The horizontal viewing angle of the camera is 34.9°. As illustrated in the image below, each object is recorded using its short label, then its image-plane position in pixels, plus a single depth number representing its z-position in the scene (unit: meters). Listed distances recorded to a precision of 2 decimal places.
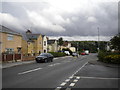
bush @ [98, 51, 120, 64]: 23.46
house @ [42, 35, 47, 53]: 67.69
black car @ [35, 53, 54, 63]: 30.21
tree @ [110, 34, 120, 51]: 27.73
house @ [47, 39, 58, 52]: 88.04
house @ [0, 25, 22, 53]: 33.69
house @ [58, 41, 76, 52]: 126.97
